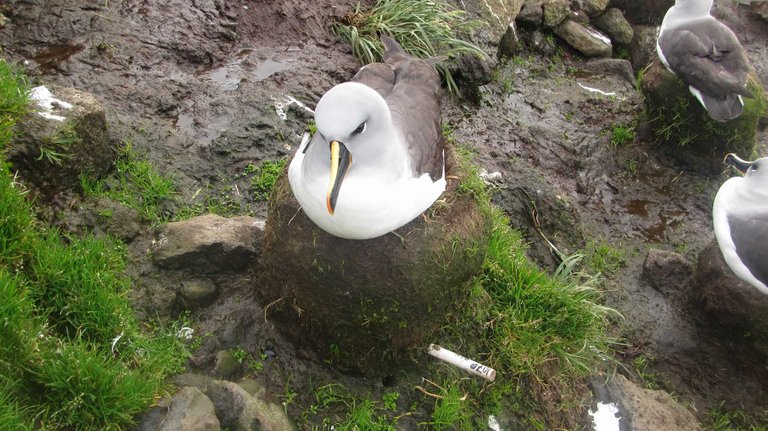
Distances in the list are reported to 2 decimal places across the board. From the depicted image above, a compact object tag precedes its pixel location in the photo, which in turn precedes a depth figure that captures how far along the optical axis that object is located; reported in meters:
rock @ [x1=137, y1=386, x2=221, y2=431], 2.61
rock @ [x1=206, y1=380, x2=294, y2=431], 2.79
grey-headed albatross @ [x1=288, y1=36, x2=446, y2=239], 2.44
